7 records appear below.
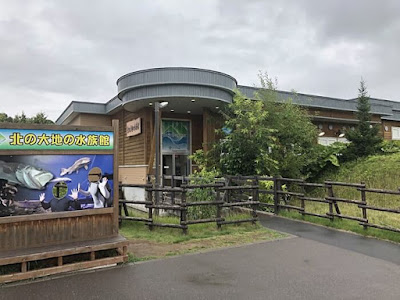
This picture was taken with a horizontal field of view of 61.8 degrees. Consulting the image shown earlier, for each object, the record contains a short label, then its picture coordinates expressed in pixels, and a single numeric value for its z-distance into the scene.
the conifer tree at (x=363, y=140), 17.08
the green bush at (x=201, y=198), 9.29
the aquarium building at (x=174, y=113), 14.05
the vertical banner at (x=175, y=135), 18.09
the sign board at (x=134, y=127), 17.22
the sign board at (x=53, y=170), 5.17
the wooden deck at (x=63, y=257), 4.76
